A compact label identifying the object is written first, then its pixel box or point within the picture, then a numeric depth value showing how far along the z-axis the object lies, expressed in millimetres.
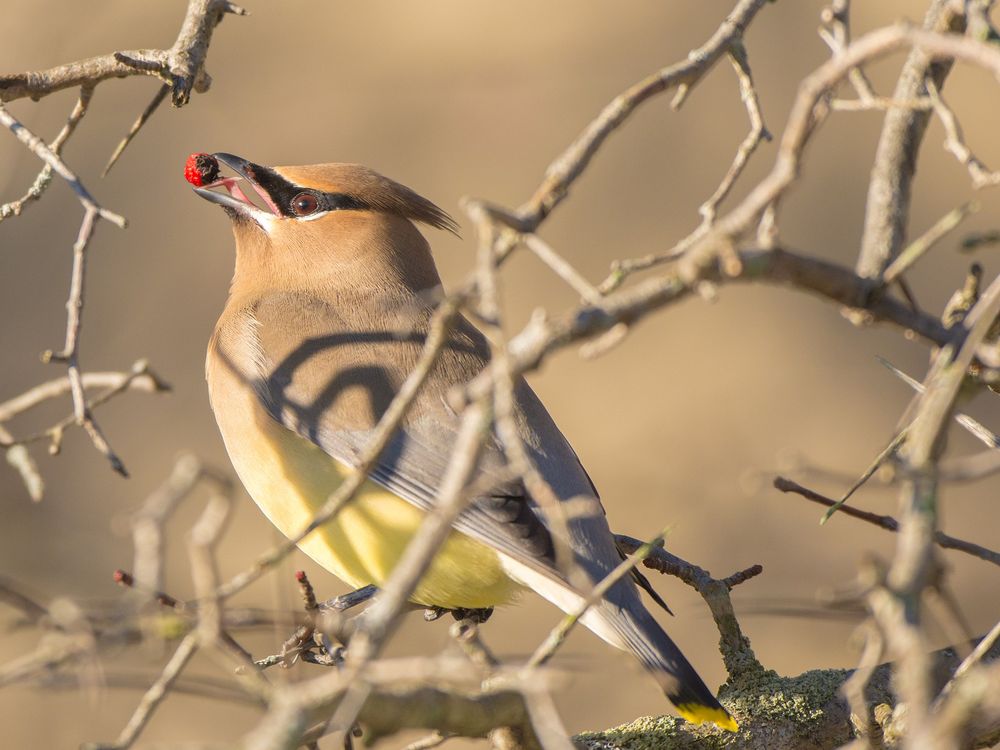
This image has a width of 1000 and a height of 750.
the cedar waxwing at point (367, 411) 7473
